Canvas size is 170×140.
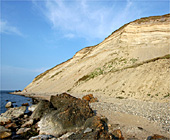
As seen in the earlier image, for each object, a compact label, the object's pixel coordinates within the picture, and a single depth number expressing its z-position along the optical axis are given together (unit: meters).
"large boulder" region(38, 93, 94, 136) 8.81
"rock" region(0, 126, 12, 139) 9.20
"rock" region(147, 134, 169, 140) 5.85
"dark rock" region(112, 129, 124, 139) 6.83
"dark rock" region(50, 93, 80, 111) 12.71
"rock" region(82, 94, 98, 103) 16.89
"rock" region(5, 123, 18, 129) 10.96
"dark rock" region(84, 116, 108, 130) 6.98
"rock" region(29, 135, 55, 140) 7.90
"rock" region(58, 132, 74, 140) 7.84
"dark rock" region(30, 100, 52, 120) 12.17
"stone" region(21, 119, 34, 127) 10.99
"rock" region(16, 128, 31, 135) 9.77
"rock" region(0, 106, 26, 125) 12.04
